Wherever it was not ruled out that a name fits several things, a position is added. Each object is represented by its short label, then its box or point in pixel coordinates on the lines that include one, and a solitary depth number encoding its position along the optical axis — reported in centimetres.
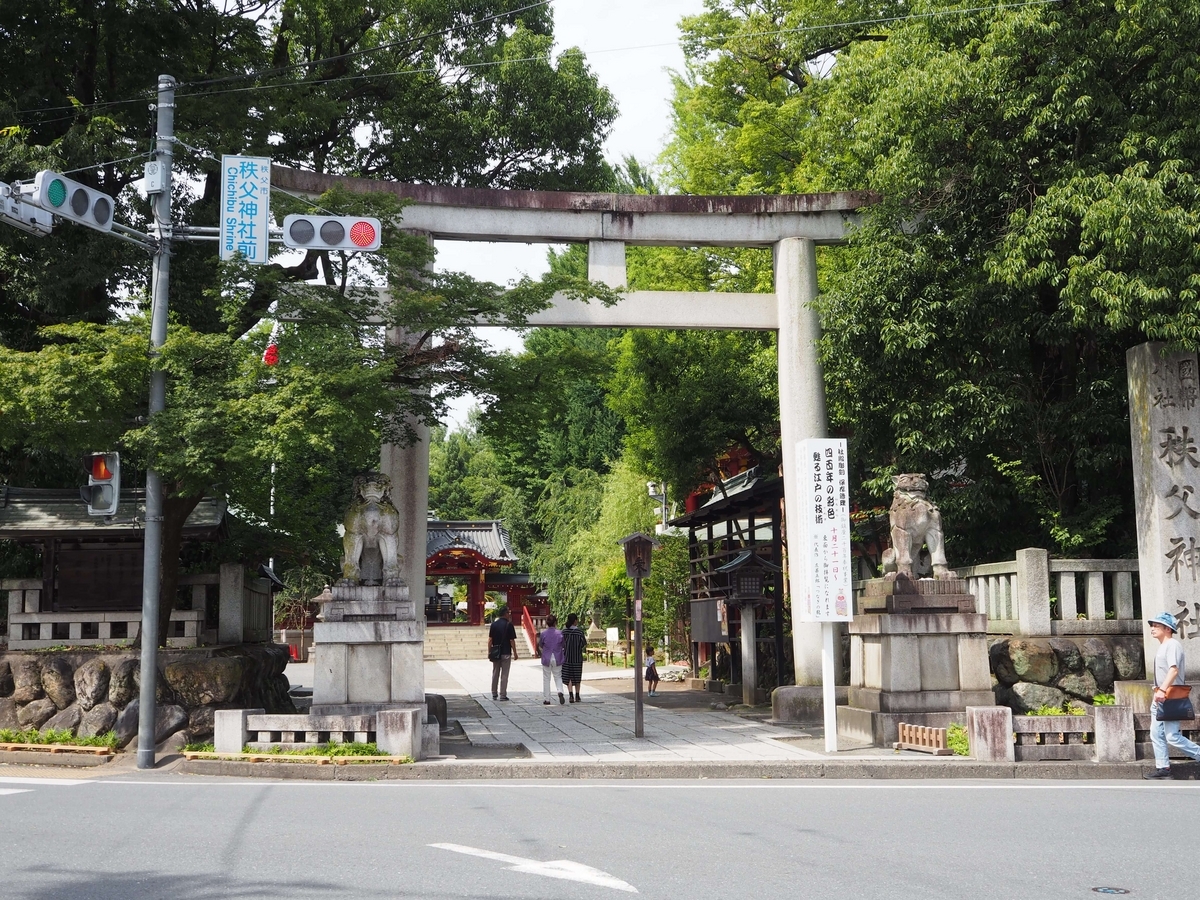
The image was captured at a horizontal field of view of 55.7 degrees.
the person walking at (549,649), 2251
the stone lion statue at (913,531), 1444
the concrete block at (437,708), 1655
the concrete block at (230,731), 1268
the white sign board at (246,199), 1377
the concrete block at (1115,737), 1170
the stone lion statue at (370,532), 1419
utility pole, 1298
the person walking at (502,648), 2288
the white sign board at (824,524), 1357
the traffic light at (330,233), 1327
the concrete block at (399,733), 1241
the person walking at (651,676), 2377
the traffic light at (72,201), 1102
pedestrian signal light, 1288
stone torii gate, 1767
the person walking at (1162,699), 1094
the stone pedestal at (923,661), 1377
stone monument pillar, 1403
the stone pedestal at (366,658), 1362
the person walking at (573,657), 2280
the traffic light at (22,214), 1047
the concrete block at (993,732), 1180
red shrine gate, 5141
